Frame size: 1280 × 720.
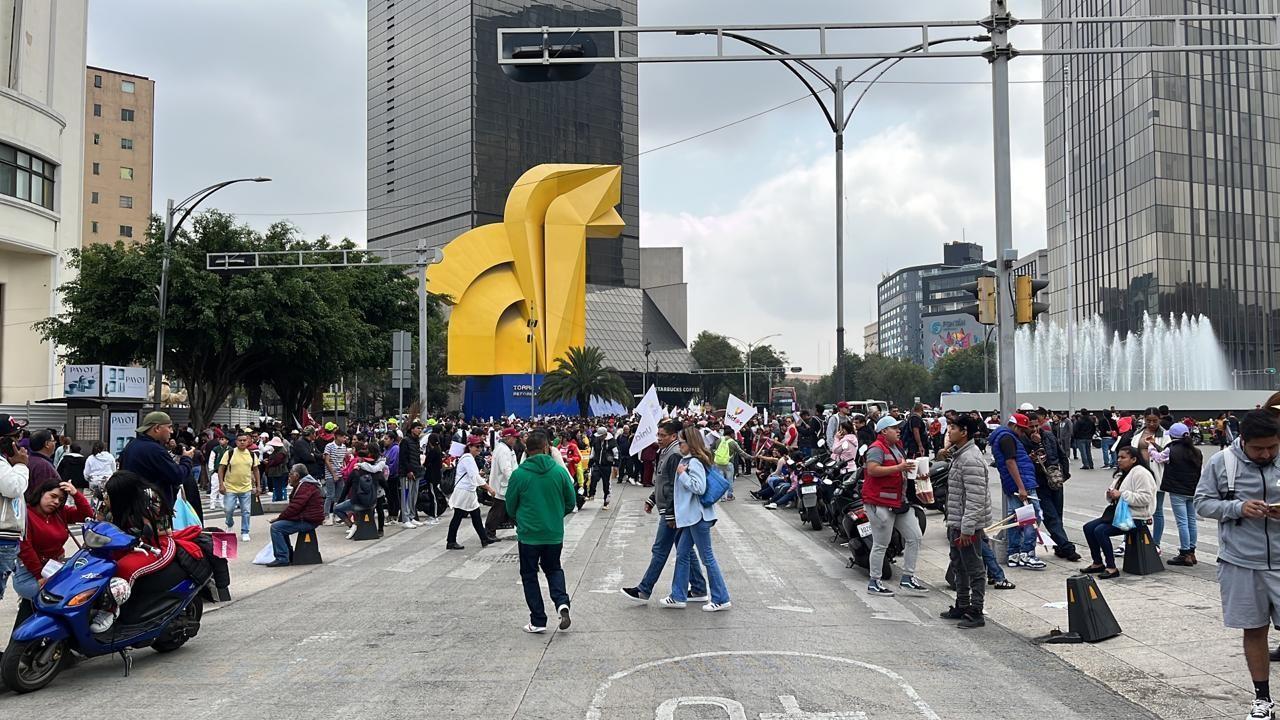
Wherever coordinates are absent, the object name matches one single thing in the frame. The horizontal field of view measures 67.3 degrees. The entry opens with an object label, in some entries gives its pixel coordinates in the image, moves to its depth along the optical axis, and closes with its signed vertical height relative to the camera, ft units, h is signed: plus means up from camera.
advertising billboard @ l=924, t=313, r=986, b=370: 537.65 +34.96
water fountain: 224.12 +7.48
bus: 207.00 -1.29
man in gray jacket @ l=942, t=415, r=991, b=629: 27.50 -3.87
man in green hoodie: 26.45 -3.33
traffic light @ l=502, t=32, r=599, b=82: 39.52 +14.06
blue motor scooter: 21.45 -5.06
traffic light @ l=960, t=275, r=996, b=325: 38.96 +3.77
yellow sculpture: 276.41 +36.36
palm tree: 230.48 +3.28
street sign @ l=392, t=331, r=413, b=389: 84.48 +3.31
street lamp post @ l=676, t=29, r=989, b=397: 64.03 +18.79
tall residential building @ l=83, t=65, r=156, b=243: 271.90 +70.39
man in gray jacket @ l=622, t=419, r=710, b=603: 30.66 -4.48
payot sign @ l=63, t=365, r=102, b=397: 81.46 +1.55
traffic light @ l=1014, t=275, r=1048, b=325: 37.70 +3.68
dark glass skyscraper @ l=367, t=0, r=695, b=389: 380.99 +108.62
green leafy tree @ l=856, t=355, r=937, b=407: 393.50 +4.30
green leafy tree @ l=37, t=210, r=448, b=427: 107.04 +9.74
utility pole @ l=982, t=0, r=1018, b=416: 38.06 +8.28
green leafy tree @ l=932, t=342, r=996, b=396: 361.10 +8.48
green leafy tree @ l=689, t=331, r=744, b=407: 407.23 +15.00
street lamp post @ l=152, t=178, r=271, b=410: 84.69 +15.13
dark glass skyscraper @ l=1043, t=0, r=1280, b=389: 237.86 +52.30
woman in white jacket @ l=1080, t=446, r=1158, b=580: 32.99 -3.81
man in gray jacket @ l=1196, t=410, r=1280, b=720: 17.52 -2.69
